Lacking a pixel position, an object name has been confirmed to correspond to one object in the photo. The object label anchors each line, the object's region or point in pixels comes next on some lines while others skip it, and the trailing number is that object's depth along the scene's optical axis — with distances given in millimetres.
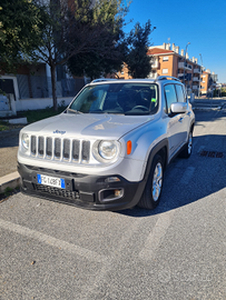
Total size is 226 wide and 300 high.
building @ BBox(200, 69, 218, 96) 95125
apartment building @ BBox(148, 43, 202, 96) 54719
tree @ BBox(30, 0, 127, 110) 11820
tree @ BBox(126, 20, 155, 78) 19094
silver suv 2393
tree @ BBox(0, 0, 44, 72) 5953
